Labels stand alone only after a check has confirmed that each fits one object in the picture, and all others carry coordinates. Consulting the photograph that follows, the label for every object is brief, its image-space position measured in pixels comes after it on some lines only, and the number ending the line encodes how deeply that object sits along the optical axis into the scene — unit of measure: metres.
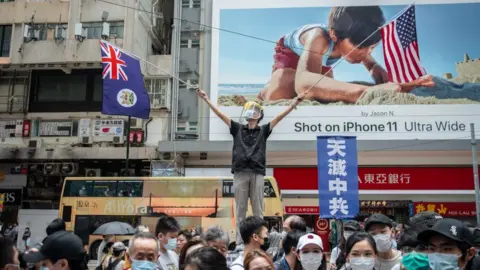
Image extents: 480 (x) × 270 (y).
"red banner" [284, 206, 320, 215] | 20.64
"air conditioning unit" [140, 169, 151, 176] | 21.83
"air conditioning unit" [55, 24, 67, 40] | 21.42
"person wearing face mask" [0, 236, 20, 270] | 3.13
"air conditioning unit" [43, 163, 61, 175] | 21.97
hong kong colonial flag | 15.74
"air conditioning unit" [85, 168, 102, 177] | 22.17
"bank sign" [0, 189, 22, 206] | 22.09
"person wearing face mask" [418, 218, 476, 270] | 3.15
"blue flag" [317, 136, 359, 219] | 7.63
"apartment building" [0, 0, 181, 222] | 21.11
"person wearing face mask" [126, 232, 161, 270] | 3.64
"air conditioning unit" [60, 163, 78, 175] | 21.77
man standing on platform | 5.84
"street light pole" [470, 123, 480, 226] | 16.13
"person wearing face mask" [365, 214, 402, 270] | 4.51
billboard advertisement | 20.52
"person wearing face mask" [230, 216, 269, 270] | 4.56
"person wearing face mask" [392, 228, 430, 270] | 3.00
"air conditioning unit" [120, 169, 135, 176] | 22.22
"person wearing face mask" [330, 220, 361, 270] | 5.43
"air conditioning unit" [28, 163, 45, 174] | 22.30
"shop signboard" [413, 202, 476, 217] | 20.14
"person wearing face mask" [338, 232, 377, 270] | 3.85
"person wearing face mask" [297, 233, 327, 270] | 4.11
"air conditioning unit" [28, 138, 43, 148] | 21.59
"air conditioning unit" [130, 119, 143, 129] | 21.59
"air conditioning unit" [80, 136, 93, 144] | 21.23
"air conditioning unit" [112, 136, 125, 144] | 21.11
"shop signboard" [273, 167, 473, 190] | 20.44
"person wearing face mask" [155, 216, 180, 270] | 4.70
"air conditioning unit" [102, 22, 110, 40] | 20.95
